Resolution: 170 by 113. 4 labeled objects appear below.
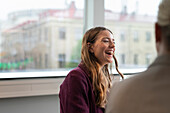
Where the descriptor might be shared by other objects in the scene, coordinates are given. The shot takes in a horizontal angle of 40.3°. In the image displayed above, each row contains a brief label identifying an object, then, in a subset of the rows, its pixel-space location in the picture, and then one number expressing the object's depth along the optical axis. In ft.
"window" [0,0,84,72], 7.38
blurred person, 1.99
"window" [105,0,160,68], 9.07
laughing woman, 4.73
